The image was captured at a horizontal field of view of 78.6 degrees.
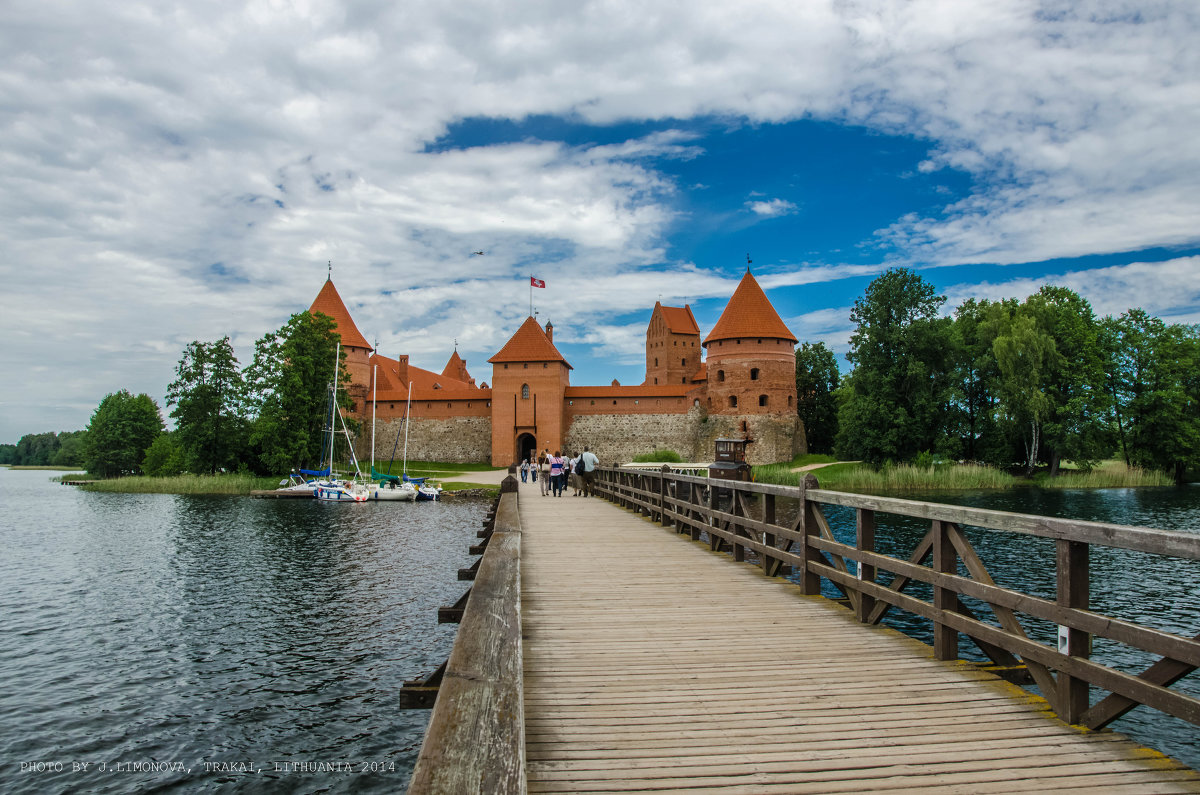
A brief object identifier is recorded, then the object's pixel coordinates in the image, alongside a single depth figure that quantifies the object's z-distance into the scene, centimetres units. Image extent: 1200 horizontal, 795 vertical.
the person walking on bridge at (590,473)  1916
